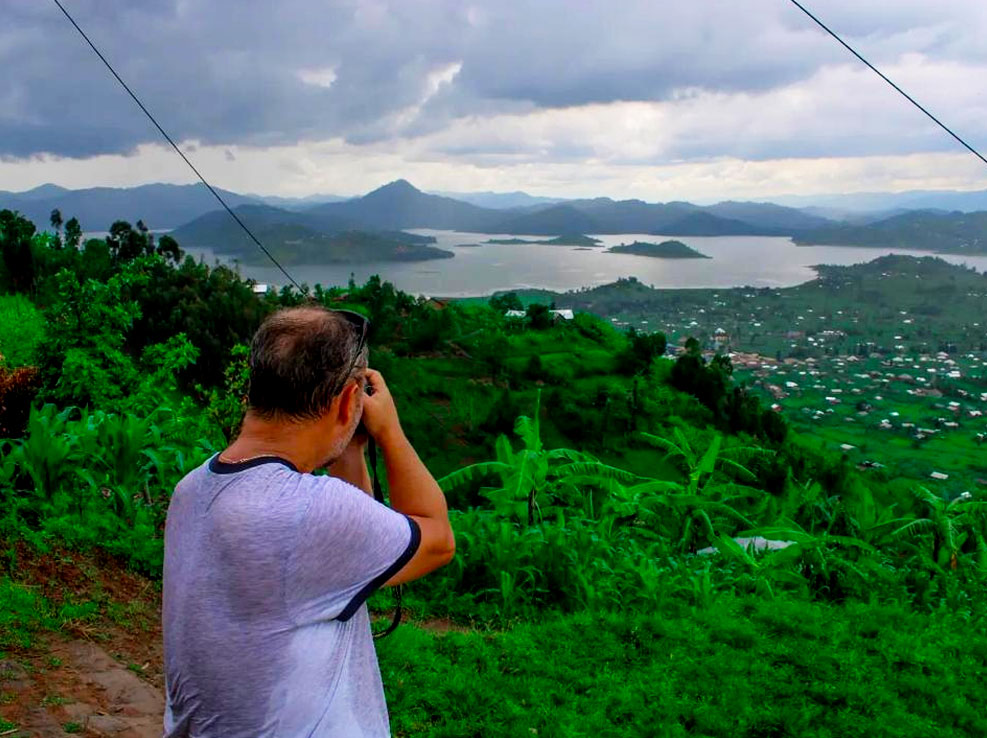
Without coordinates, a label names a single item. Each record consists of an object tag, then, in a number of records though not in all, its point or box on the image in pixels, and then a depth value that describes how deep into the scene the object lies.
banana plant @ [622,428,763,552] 4.53
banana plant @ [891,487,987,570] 4.35
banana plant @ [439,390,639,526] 4.51
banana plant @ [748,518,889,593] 4.05
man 1.21
